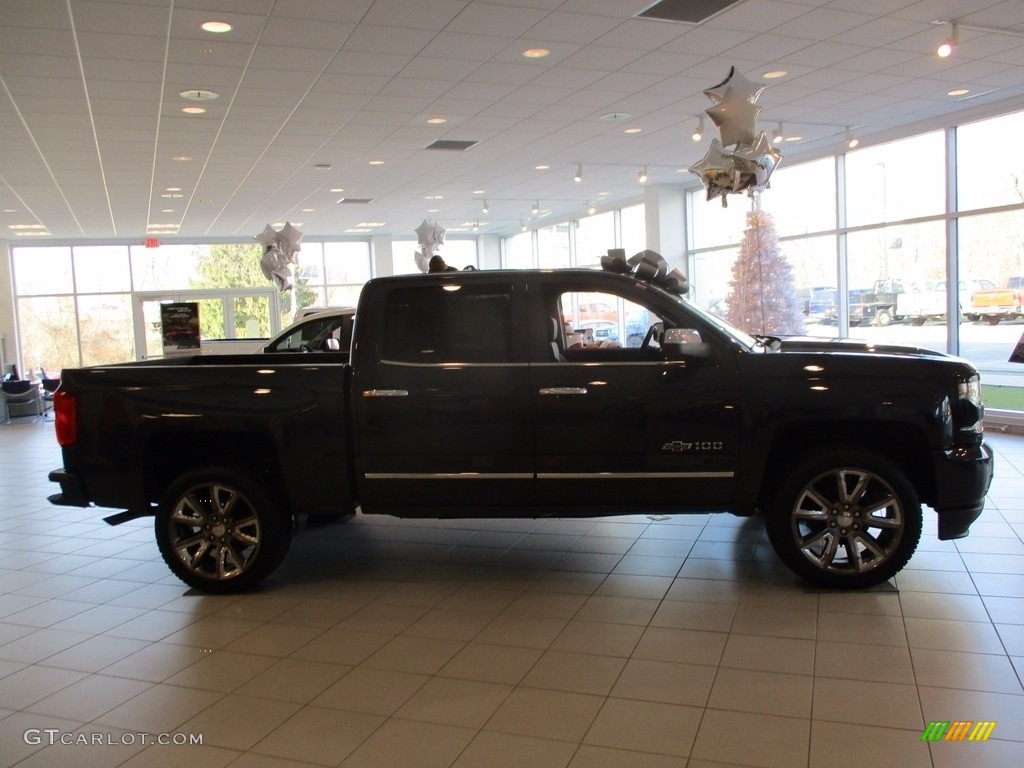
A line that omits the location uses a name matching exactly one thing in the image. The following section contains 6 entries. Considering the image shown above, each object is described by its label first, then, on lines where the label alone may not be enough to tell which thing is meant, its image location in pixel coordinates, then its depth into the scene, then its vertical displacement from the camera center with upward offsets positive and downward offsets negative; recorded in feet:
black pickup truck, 13.48 -1.79
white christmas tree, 37.50 +1.51
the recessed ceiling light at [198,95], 25.53 +7.72
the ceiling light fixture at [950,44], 22.62 +7.30
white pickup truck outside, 35.24 +0.40
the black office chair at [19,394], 49.78 -2.74
